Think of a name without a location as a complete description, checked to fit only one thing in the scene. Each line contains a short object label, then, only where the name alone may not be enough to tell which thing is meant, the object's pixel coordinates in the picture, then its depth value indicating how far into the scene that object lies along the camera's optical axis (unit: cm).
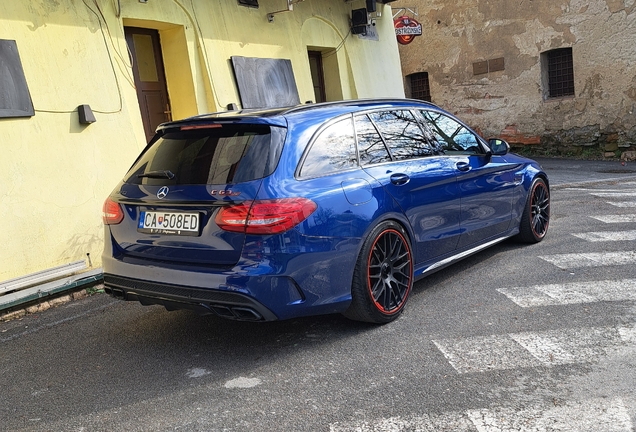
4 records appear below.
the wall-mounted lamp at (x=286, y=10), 1018
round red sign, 1457
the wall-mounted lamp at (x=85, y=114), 727
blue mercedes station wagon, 381
